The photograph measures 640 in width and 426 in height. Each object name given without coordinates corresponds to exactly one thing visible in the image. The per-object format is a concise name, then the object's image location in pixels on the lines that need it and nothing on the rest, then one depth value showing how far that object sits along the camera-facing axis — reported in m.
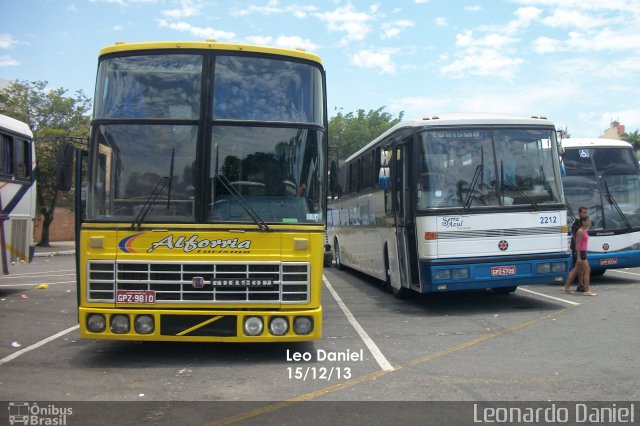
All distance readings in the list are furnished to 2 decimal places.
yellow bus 7.01
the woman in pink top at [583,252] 12.95
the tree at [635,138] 49.64
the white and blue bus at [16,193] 13.97
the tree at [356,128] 40.58
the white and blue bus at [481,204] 10.66
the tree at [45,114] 31.31
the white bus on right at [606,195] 14.84
